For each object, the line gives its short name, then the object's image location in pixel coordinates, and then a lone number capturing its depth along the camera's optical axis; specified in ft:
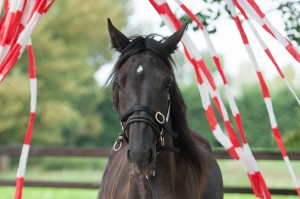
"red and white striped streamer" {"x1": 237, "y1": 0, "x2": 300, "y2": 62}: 28.35
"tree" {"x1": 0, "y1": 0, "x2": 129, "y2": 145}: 195.41
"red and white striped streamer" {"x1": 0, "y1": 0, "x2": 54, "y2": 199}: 26.71
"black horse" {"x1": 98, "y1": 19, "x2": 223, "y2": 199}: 22.47
